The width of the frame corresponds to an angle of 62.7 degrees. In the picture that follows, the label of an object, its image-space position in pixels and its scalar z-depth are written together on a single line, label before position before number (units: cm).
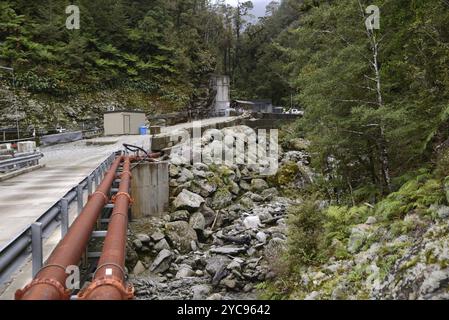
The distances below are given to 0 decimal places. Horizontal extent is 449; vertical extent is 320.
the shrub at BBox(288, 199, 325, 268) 958
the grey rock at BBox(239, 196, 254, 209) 1917
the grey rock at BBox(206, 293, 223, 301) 1014
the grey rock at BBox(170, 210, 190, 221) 1638
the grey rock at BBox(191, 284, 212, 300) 1070
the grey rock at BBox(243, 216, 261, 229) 1574
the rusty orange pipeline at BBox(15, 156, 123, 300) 365
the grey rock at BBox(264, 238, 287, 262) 1141
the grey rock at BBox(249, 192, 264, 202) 2025
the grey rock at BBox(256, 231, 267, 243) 1412
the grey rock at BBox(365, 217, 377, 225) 939
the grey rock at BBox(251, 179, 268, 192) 2191
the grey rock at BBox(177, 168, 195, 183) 1929
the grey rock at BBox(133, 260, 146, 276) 1257
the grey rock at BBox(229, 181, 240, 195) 2077
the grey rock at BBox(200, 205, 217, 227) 1700
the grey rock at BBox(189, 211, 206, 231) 1585
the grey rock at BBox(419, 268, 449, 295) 536
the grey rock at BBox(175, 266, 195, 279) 1221
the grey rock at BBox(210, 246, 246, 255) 1330
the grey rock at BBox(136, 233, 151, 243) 1417
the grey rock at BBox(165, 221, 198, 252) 1450
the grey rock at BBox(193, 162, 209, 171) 2117
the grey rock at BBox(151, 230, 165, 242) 1442
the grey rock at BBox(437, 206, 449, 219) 725
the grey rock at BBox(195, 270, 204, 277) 1228
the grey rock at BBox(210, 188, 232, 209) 1873
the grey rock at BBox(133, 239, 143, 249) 1386
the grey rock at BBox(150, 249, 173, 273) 1273
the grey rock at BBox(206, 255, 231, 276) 1202
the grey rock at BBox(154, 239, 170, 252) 1403
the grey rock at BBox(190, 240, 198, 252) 1445
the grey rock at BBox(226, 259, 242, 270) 1184
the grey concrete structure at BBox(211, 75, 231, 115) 5693
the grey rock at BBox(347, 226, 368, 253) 851
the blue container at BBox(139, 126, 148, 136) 3150
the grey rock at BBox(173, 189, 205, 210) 1714
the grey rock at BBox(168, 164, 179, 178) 1941
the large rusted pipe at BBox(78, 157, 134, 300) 368
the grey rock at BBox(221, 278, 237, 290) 1109
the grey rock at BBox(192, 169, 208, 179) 2026
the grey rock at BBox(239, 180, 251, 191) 2181
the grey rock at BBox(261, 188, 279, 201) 2050
